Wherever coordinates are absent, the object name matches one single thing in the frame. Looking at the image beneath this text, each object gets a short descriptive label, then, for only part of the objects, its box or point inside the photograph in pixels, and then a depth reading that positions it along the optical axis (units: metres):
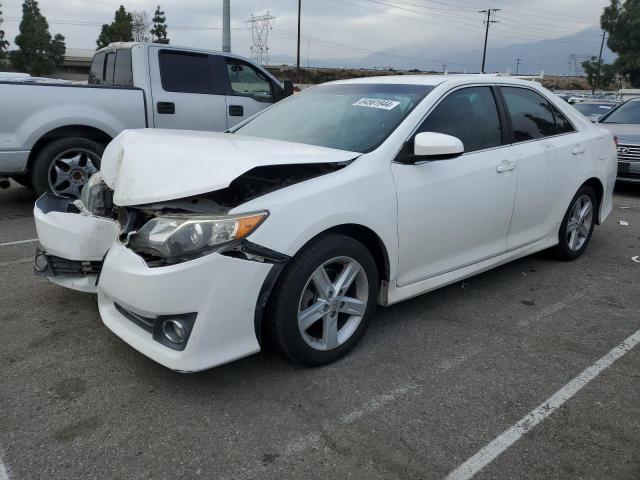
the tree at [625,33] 52.91
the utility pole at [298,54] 39.77
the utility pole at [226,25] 13.90
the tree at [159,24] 56.25
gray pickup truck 5.98
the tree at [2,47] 47.81
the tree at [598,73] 62.06
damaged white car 2.56
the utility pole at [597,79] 63.56
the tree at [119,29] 45.56
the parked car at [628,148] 8.56
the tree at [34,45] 49.50
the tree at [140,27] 53.00
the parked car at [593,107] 13.88
